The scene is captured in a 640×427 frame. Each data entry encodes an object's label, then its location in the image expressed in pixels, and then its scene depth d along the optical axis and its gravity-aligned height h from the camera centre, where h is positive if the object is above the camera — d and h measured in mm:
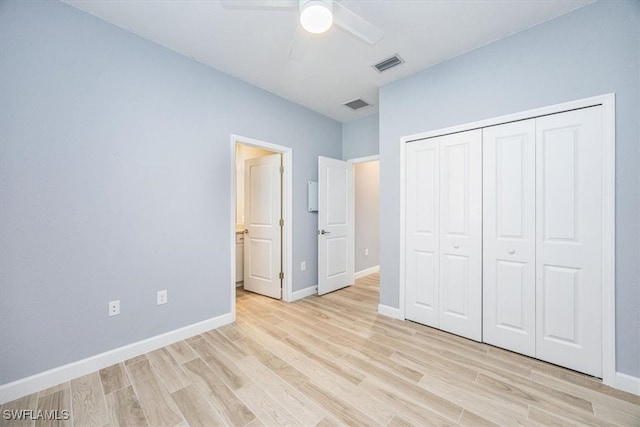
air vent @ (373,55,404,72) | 2587 +1570
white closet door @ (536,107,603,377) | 1892 -196
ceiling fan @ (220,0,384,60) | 1530 +1247
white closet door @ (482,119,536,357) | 2168 -196
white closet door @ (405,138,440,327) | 2713 -190
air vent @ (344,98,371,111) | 3561 +1568
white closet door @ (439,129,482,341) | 2447 -197
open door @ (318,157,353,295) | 3822 -186
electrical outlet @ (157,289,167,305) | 2363 -775
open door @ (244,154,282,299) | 3619 -176
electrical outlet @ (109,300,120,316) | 2090 -777
